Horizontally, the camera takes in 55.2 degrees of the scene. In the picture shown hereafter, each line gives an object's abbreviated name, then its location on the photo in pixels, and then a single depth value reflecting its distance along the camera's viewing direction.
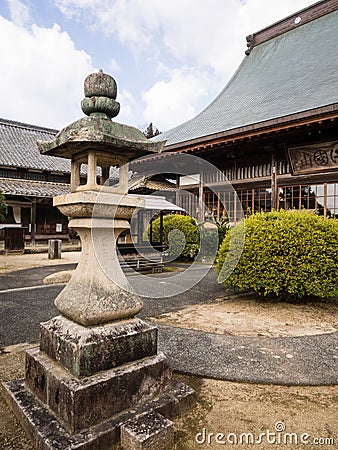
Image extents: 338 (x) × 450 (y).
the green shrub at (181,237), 11.24
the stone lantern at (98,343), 2.03
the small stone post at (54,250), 12.91
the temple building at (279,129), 8.24
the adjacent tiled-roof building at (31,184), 17.55
